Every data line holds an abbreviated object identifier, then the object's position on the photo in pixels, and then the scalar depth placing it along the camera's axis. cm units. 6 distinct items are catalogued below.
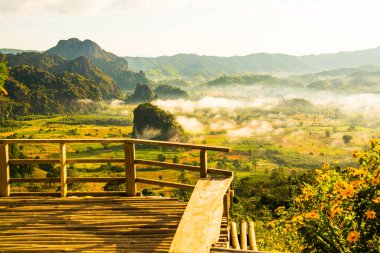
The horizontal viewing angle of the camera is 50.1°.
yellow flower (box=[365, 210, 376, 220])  406
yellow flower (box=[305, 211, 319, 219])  526
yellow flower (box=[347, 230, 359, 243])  417
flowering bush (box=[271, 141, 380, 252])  422
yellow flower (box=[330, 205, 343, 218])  529
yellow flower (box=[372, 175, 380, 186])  420
